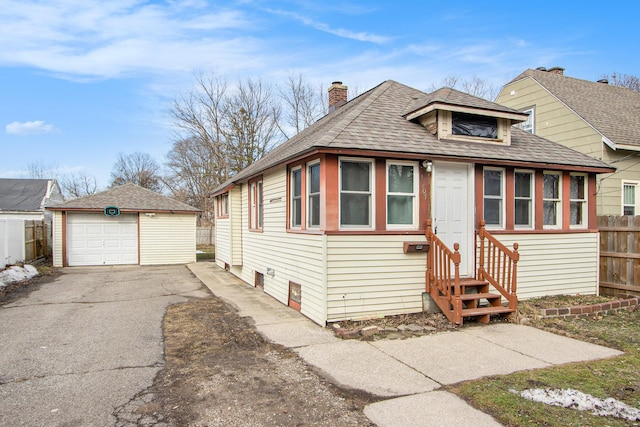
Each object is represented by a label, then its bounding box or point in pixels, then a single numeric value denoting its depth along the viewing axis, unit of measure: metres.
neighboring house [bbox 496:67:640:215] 11.09
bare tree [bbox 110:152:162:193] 41.91
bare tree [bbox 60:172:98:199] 44.09
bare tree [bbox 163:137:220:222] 30.16
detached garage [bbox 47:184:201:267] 16.61
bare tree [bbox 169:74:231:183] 28.36
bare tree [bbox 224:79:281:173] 28.45
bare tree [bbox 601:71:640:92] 27.06
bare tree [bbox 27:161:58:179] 47.58
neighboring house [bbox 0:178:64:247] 23.95
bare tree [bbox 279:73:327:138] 27.41
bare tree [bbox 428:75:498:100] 27.66
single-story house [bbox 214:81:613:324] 6.70
